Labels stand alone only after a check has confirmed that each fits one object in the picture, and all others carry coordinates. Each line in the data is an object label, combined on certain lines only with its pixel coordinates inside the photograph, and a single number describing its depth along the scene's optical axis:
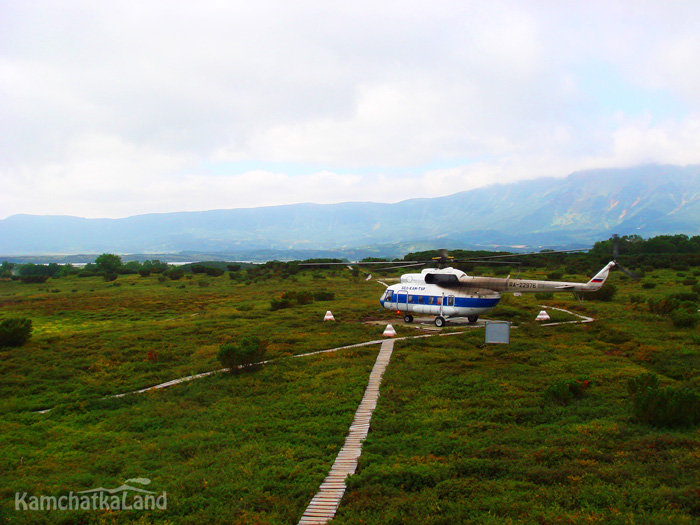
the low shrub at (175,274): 91.81
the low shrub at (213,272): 101.66
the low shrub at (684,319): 32.72
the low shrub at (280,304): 49.78
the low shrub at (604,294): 49.38
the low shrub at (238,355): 26.23
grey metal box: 27.59
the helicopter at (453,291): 33.72
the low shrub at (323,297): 56.84
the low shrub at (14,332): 33.12
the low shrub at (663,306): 37.81
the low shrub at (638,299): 43.97
